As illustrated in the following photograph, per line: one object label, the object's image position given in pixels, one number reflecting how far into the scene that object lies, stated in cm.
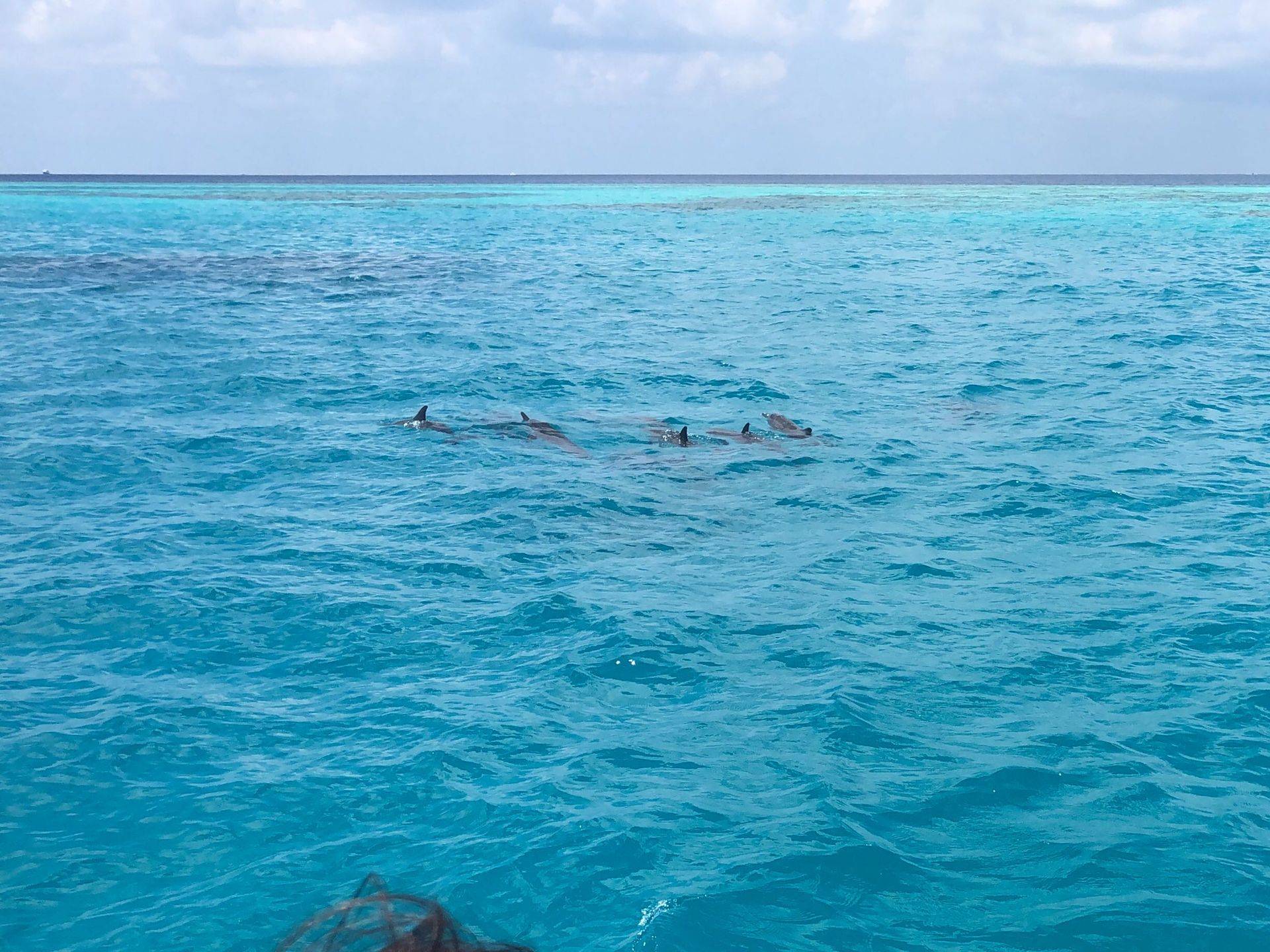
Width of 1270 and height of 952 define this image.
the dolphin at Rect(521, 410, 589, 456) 1967
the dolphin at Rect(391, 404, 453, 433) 2125
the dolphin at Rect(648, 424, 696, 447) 1970
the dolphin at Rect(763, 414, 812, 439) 2053
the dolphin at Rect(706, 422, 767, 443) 2006
